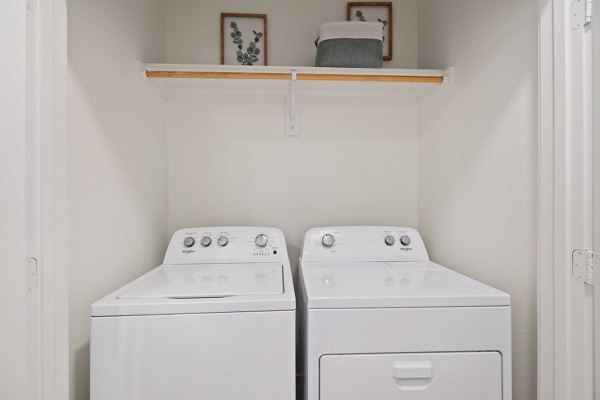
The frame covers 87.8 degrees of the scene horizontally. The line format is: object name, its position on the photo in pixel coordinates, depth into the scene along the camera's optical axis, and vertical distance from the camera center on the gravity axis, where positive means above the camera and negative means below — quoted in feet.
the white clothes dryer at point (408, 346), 3.17 -1.52
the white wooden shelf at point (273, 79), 4.68 +1.94
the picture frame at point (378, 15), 5.82 +3.45
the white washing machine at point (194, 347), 2.98 -1.43
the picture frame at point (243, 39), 5.71 +2.95
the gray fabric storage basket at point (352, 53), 4.90 +2.32
